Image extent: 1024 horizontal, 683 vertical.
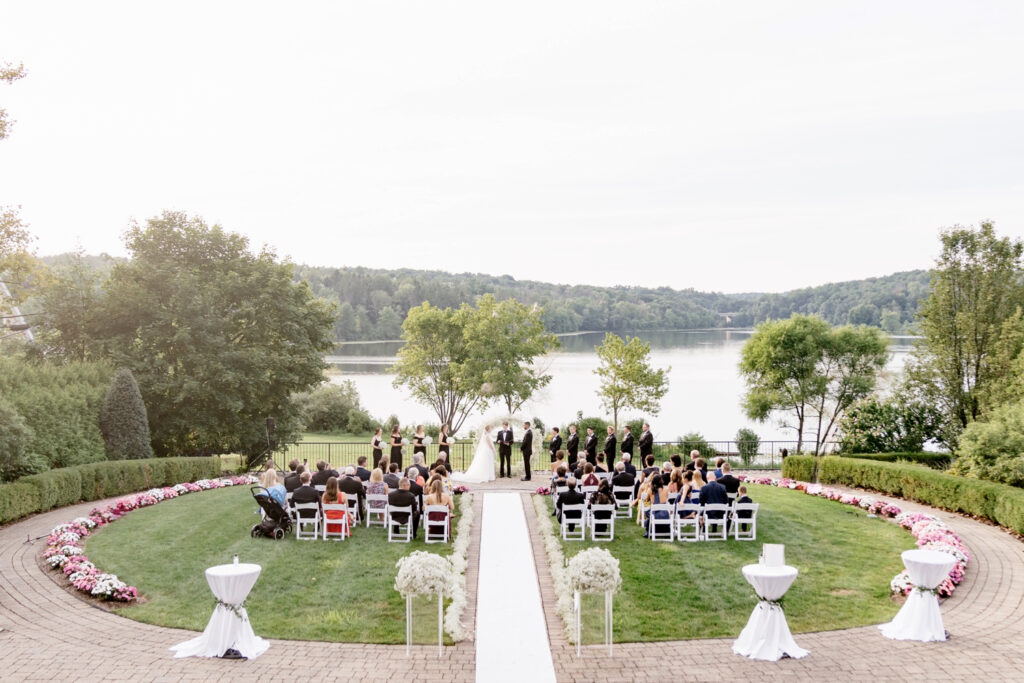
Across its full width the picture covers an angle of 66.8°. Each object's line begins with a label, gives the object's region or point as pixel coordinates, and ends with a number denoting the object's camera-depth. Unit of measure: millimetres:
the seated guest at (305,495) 15305
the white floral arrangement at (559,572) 10834
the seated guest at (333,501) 15211
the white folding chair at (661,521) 15680
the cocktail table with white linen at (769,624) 9766
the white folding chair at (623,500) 17766
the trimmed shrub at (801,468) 25047
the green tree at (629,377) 37656
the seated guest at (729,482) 16234
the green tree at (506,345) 38281
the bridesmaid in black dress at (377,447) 21016
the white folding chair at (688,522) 15633
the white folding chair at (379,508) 16219
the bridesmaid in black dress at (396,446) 21266
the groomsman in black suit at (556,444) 21938
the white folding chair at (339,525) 15289
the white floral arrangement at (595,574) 9883
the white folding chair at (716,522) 15555
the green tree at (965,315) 27078
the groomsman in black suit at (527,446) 22406
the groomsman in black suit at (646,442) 20631
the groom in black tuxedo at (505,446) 22688
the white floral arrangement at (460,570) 10454
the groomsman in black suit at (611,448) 21672
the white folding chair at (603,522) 15422
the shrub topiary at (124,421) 23047
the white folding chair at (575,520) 15656
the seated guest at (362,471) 17609
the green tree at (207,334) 27250
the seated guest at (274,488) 16203
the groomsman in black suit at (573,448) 22234
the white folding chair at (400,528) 15086
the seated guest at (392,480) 17156
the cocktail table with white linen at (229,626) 9719
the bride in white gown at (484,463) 23422
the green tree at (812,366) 45188
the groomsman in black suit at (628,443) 21205
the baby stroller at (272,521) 15469
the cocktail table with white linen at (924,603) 10320
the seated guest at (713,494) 15586
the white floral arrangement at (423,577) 9852
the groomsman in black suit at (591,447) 20192
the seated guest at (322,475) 16531
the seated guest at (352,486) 16500
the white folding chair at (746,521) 15719
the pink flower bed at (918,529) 12507
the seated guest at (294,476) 16281
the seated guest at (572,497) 15506
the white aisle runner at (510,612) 9469
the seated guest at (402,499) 15047
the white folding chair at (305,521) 15342
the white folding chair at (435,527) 15250
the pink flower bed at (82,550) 12156
